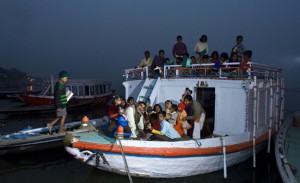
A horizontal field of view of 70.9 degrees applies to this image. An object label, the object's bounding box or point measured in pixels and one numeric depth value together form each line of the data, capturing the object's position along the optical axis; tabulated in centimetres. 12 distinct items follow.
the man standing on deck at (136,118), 668
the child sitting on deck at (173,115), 734
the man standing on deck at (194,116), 740
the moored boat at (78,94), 2537
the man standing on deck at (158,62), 1045
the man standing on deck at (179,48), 1131
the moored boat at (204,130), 635
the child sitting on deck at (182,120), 754
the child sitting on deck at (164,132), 671
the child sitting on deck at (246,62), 727
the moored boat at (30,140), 873
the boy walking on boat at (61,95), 694
